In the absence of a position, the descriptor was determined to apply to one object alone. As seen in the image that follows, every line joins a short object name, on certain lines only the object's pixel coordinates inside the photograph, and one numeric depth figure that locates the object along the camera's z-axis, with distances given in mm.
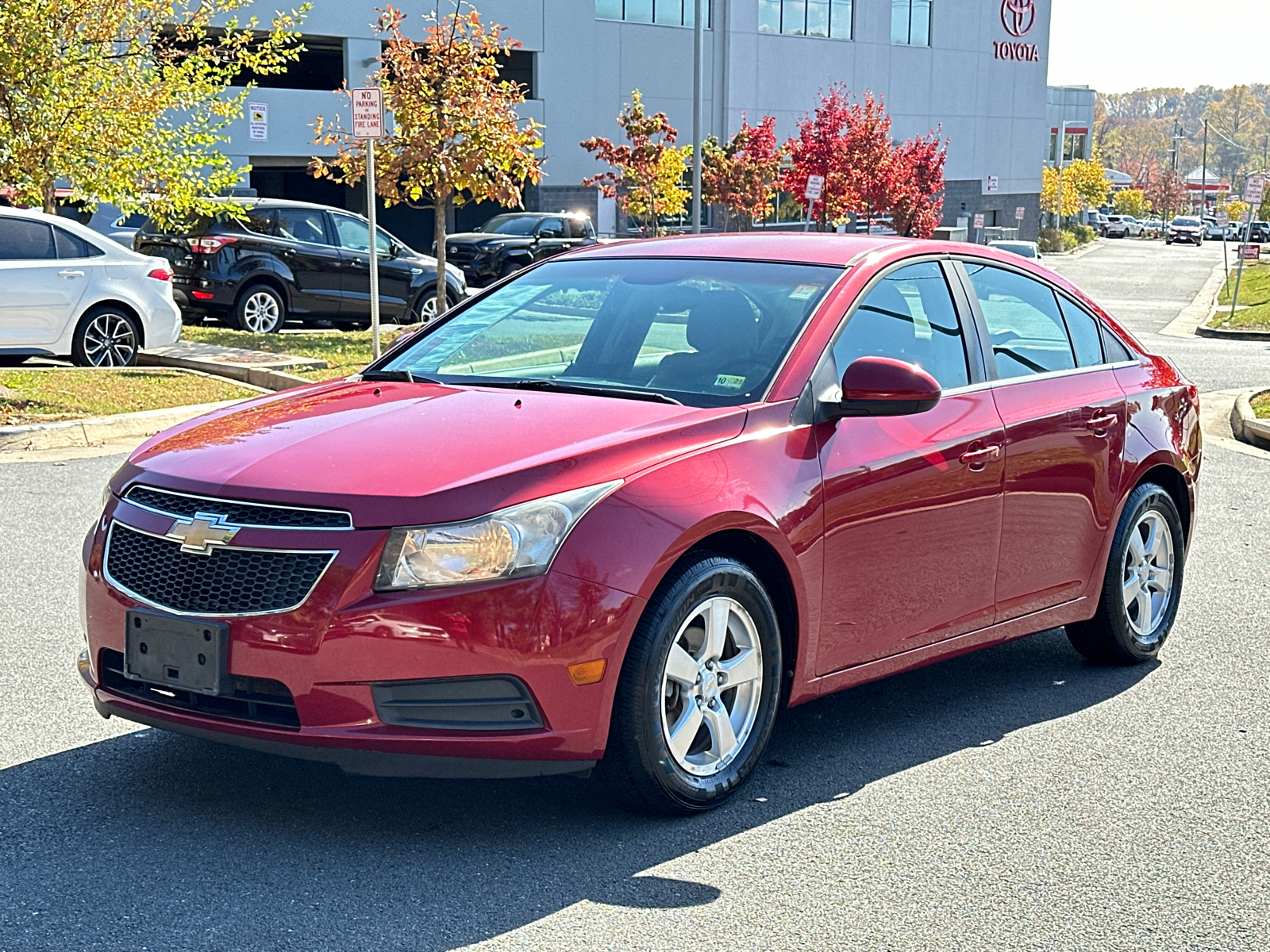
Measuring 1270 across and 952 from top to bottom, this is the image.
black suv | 19328
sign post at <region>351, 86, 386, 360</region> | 15062
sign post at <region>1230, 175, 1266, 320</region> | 36594
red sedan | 3967
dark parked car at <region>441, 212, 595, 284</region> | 30344
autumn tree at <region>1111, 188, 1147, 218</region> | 153375
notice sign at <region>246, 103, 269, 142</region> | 40688
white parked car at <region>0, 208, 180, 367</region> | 13922
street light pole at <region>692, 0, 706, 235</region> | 31031
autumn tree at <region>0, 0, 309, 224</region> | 14492
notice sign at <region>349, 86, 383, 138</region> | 15055
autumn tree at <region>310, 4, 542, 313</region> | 19422
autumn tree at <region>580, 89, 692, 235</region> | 38000
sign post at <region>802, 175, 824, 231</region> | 36406
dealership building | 42938
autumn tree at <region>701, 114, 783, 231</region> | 44781
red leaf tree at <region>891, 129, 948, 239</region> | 48594
